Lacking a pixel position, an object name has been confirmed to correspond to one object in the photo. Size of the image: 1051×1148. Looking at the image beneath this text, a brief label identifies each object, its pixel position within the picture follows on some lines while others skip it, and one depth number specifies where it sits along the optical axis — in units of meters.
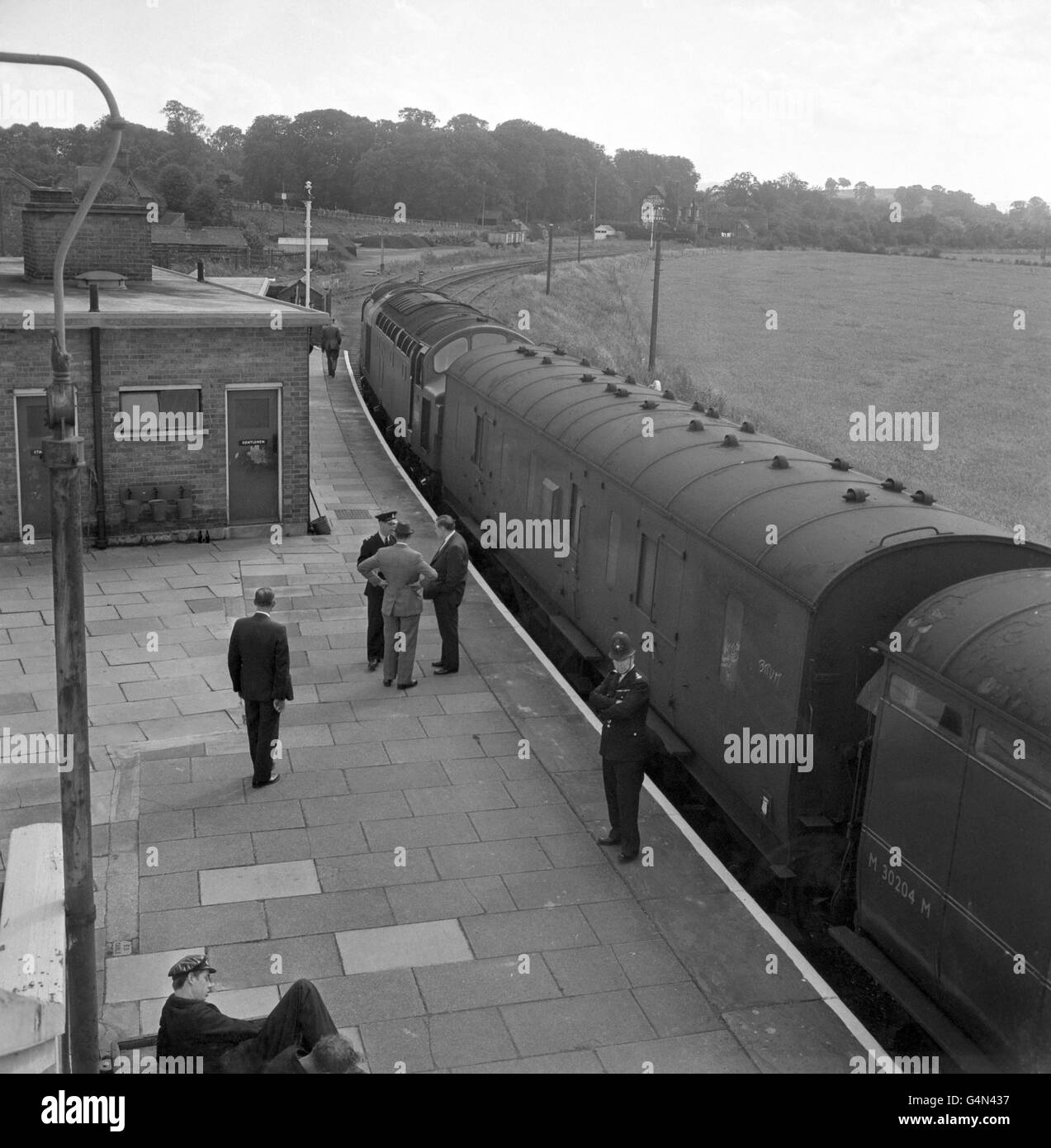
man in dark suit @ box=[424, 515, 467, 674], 11.76
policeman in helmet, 8.45
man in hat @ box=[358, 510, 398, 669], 11.69
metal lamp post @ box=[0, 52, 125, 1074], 5.71
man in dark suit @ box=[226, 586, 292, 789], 9.47
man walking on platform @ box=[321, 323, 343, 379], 33.41
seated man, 5.75
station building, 16.05
